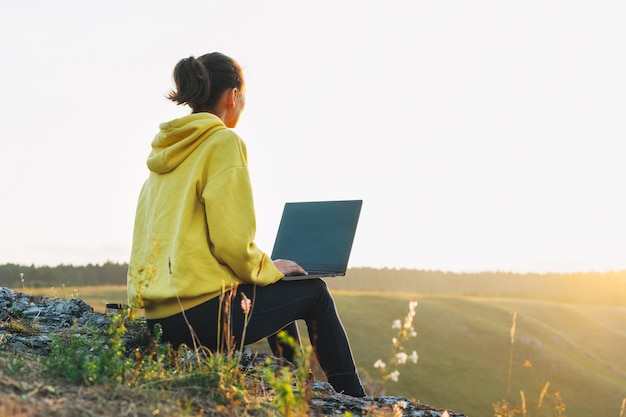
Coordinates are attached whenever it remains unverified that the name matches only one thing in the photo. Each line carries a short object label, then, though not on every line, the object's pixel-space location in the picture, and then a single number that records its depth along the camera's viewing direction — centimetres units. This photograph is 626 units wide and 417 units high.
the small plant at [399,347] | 354
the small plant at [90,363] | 375
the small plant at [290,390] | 338
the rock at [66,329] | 502
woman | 429
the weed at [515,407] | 398
